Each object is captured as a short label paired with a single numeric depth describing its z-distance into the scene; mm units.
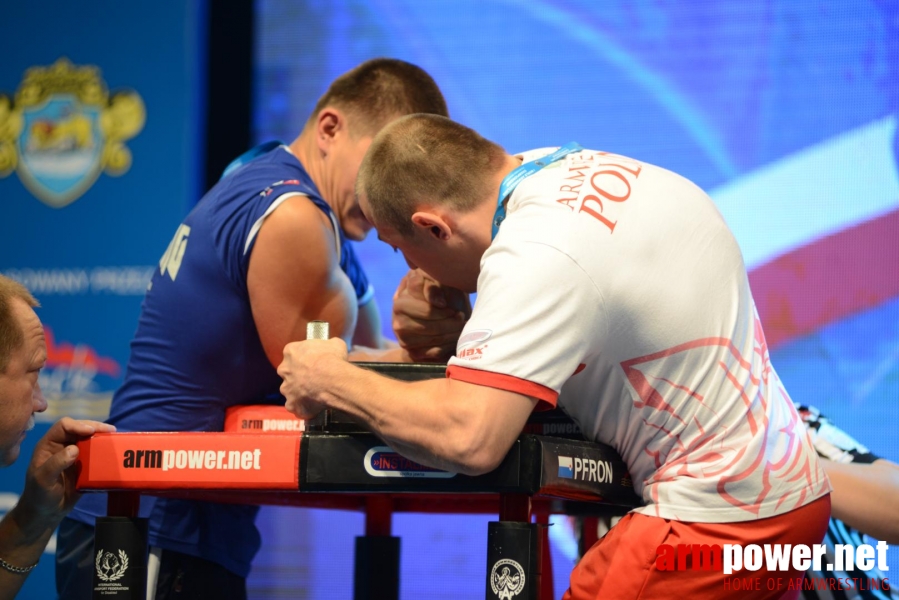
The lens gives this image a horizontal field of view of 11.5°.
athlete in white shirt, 6003
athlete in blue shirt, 6513
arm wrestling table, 6020
